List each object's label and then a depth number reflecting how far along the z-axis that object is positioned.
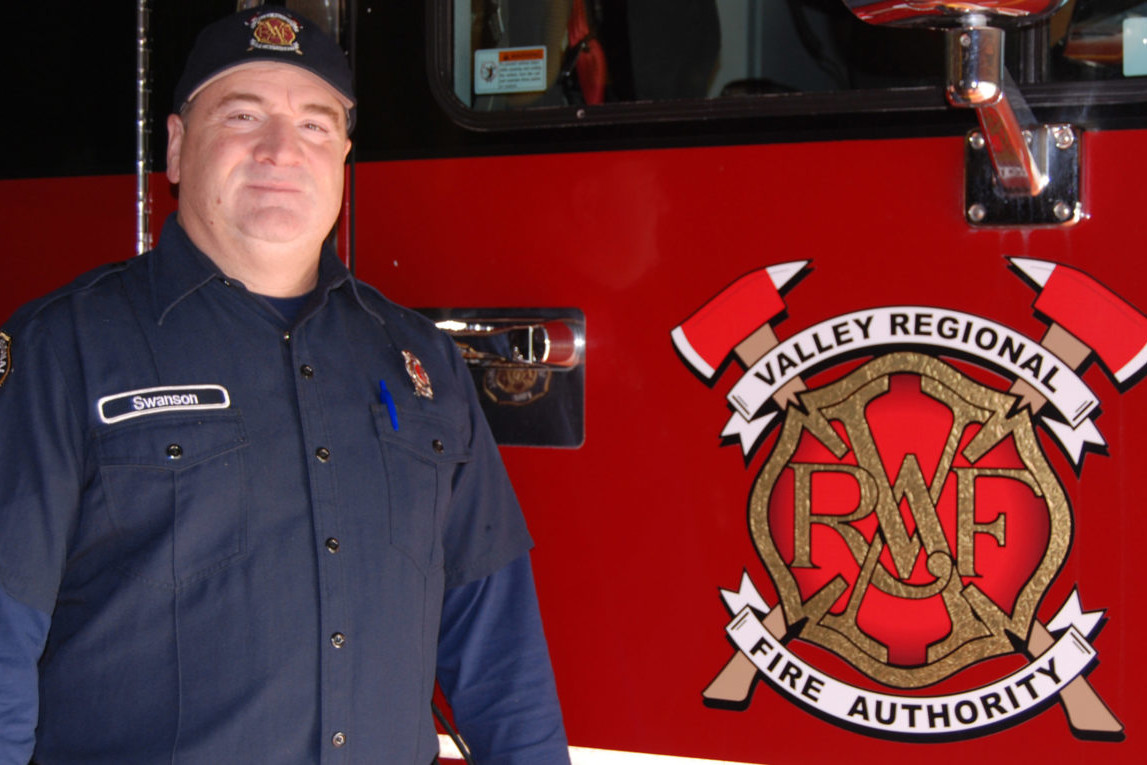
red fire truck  1.59
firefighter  1.49
